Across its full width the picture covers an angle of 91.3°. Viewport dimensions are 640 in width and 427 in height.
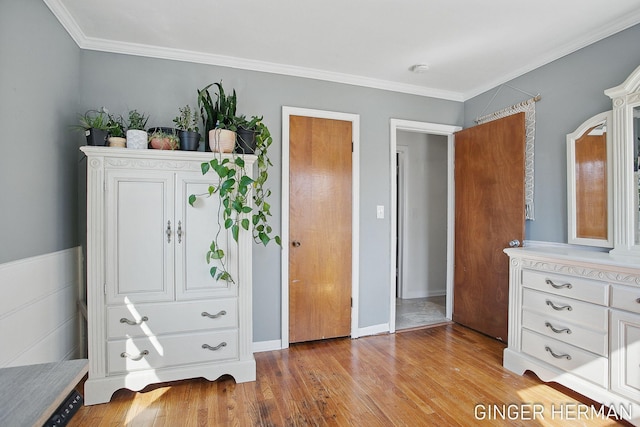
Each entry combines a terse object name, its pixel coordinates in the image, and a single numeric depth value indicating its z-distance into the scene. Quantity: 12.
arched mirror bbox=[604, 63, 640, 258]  1.97
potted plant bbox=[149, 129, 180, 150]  2.04
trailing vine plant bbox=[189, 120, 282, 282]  1.98
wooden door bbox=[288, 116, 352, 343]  2.77
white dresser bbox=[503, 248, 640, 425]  1.69
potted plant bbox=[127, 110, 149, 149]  1.97
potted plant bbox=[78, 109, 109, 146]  1.90
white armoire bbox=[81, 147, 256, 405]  1.90
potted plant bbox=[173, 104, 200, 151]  2.10
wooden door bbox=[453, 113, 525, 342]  2.69
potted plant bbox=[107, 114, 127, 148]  1.96
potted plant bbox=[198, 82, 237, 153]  2.06
